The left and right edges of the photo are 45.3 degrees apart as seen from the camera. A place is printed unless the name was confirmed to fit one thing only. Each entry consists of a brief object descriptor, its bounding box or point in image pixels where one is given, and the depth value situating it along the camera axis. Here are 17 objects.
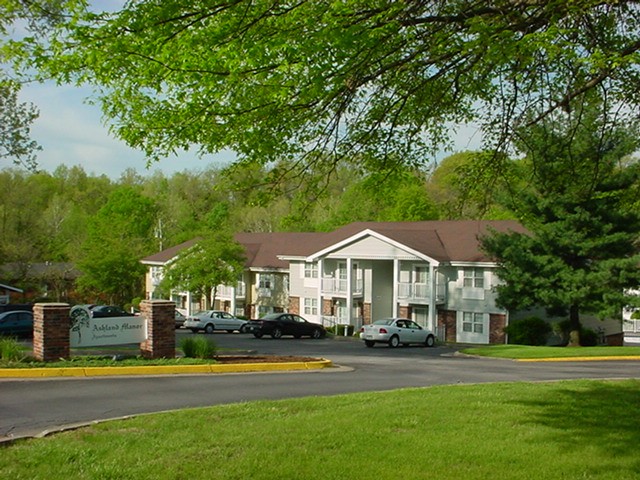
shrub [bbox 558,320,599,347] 39.50
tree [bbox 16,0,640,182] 8.33
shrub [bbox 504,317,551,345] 40.19
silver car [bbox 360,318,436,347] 36.16
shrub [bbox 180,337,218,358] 21.25
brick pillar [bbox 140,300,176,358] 20.17
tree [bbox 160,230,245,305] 50.31
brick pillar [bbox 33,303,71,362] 18.52
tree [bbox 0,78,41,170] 26.78
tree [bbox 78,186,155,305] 55.97
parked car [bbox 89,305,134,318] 43.69
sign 19.53
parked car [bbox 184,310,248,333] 45.84
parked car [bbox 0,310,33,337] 32.34
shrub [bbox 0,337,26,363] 17.91
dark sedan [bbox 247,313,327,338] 41.32
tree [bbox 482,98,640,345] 34.81
